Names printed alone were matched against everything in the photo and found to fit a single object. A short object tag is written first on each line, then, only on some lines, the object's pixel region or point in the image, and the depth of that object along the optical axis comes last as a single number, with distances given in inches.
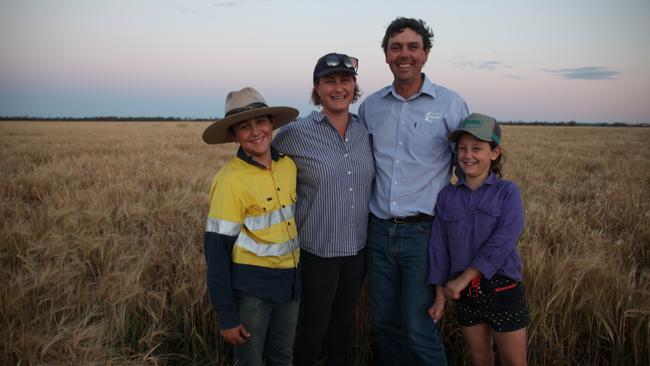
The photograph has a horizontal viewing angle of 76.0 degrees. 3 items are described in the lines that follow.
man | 106.0
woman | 103.9
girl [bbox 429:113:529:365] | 92.4
